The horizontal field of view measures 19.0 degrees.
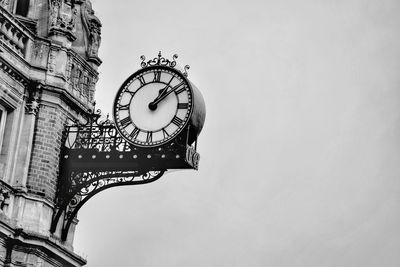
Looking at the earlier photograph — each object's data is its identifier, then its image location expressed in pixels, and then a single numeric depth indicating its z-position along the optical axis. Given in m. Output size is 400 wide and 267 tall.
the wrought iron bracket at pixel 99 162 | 27.05
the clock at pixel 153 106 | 27.14
